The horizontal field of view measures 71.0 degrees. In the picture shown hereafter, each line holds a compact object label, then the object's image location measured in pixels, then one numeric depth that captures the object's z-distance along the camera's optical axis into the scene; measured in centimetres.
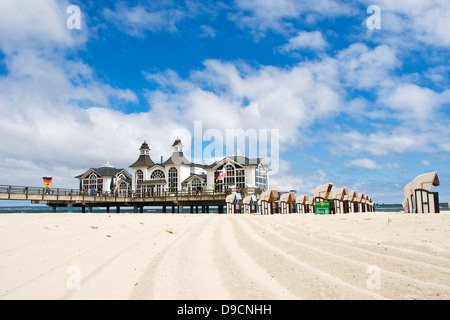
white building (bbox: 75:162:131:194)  5288
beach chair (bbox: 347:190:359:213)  1827
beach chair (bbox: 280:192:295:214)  2060
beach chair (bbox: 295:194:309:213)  2080
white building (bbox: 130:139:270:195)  4269
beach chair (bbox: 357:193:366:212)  2029
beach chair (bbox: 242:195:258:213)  2420
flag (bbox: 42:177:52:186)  3682
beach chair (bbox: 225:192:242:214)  2583
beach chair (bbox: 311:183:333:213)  1675
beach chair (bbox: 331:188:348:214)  1648
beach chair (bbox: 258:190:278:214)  2050
